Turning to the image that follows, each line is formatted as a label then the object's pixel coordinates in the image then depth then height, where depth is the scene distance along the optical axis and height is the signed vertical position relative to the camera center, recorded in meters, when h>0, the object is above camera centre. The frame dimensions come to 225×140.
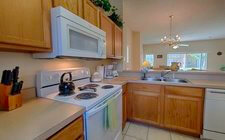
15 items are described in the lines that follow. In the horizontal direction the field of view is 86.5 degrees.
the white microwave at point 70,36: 1.02 +0.30
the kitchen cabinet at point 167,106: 1.78 -0.67
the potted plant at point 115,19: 2.39 +0.97
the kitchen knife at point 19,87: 0.93 -0.16
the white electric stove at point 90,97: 0.98 -0.30
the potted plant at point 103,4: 1.79 +0.96
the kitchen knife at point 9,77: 0.87 -0.08
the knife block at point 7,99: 0.85 -0.23
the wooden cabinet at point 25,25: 0.74 +0.29
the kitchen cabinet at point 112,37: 1.92 +0.55
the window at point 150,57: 8.80 +0.58
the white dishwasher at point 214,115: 1.62 -0.69
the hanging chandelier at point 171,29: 3.68 +1.48
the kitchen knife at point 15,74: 0.91 -0.06
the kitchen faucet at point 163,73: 2.34 -0.16
